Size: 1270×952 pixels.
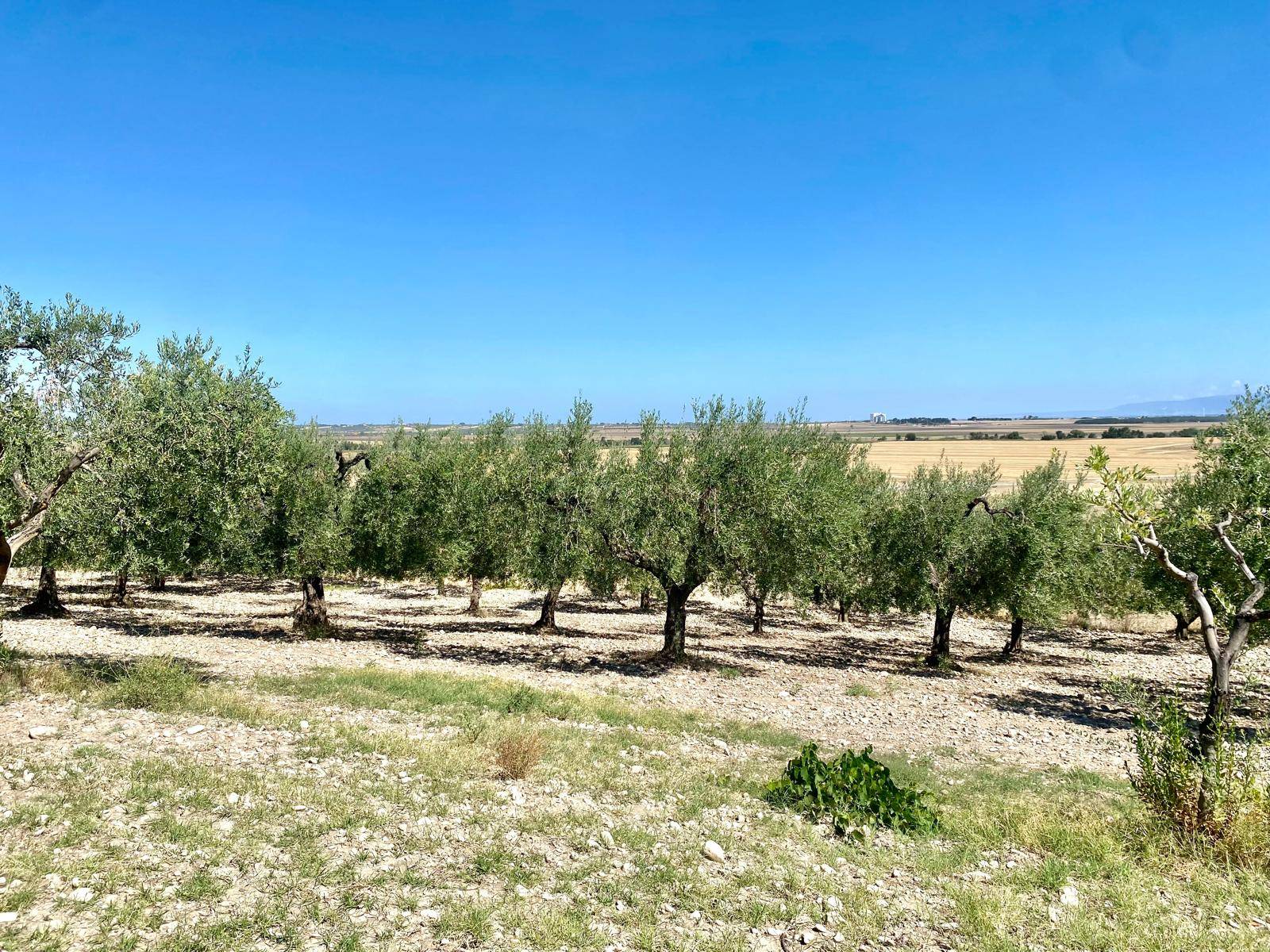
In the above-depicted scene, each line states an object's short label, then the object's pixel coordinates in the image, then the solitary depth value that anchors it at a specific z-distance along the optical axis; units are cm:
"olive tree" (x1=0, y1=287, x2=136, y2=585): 1380
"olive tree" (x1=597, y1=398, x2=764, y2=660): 2472
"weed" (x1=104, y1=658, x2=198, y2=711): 1505
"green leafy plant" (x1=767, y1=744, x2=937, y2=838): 1080
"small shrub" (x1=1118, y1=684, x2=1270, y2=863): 930
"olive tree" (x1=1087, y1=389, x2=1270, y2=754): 1020
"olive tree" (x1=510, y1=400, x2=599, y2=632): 2616
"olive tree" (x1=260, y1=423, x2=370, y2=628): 2711
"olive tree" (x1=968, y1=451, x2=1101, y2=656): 2764
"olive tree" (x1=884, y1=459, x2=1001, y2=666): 2853
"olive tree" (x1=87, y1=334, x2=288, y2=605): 1541
